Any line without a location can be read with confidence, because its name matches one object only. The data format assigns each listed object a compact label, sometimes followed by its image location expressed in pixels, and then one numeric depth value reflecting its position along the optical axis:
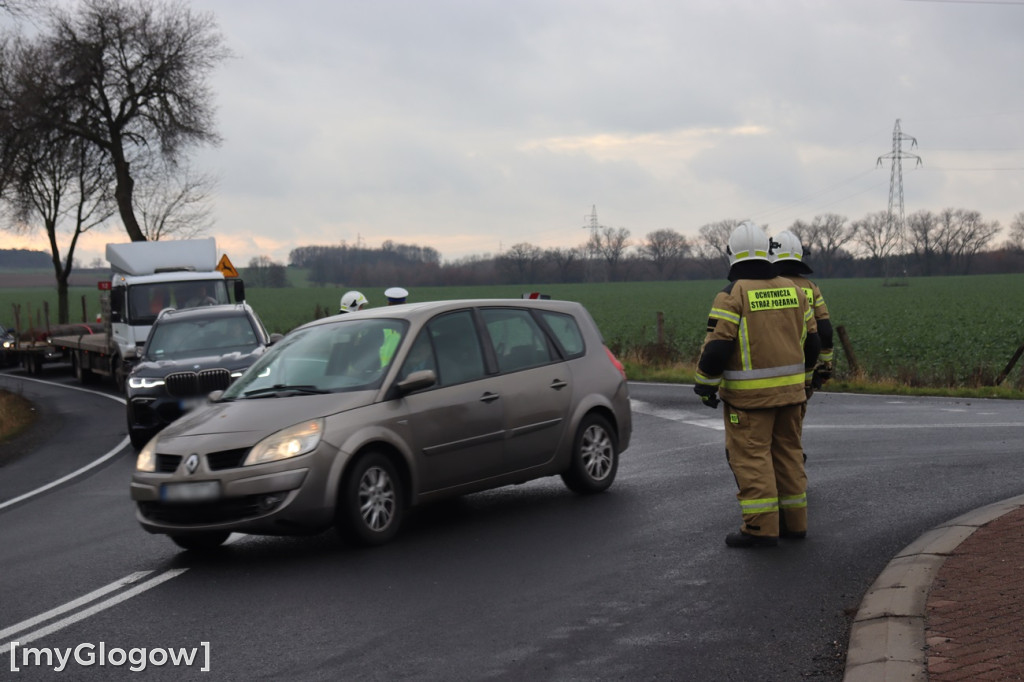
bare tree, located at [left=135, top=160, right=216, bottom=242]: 51.88
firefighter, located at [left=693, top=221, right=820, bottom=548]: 7.22
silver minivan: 7.30
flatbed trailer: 24.62
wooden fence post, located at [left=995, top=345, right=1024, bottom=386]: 20.84
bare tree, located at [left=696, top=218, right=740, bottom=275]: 77.00
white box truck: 21.92
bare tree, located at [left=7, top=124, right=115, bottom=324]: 41.84
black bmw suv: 14.77
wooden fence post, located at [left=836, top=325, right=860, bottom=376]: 21.72
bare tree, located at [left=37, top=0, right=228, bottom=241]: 42.47
